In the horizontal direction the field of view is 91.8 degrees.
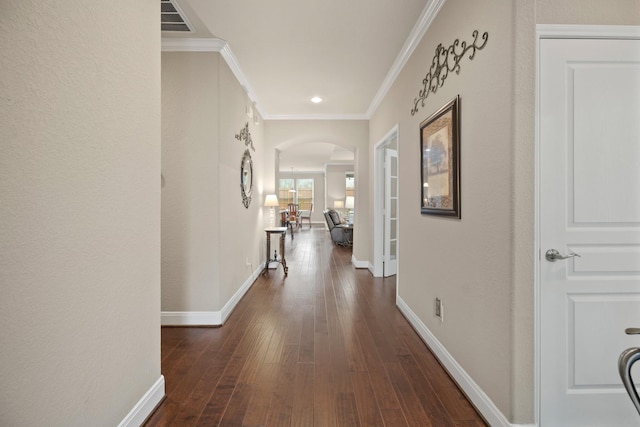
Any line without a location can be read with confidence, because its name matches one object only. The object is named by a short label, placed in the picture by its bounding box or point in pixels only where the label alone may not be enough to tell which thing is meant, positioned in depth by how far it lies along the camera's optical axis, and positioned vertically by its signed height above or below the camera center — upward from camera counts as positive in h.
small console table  5.04 -0.60
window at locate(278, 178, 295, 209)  14.39 +0.75
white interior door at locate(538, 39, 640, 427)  1.51 -0.07
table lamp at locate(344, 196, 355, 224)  10.13 +0.19
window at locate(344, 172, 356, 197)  13.35 +1.04
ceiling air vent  2.41 +1.60
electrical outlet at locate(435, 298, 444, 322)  2.33 -0.78
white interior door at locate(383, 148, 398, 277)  4.79 +0.04
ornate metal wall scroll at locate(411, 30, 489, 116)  1.83 +1.01
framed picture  2.05 +0.35
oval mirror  3.89 +0.42
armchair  8.38 -0.66
